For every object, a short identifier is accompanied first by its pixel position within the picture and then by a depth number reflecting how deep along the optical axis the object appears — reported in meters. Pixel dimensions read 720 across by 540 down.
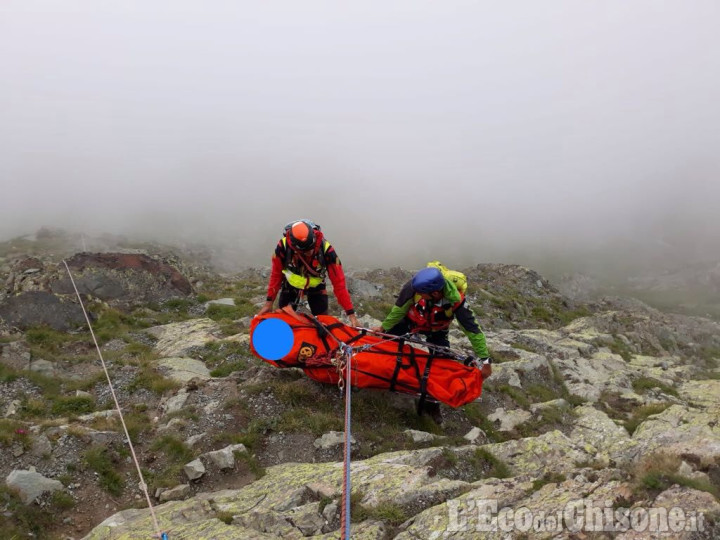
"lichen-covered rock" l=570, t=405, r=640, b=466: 10.19
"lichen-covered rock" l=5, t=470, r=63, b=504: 8.52
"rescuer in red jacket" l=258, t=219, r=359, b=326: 11.71
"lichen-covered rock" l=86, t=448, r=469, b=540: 7.36
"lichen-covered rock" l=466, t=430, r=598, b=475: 9.72
